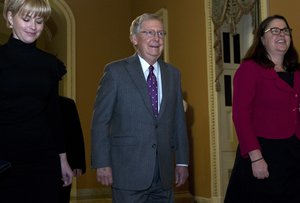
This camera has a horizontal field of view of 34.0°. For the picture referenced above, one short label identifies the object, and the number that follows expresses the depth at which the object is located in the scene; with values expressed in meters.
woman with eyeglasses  2.73
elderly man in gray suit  2.60
